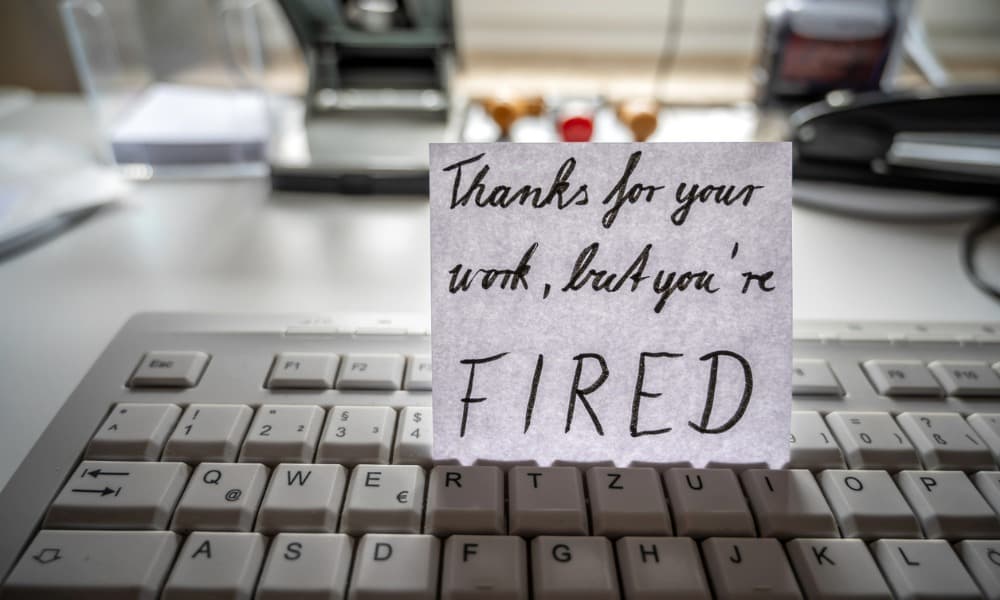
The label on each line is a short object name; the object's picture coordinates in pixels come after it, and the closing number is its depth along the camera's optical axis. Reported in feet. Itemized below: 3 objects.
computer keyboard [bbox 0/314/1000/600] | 0.80
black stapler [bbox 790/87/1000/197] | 1.60
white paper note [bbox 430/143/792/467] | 0.91
